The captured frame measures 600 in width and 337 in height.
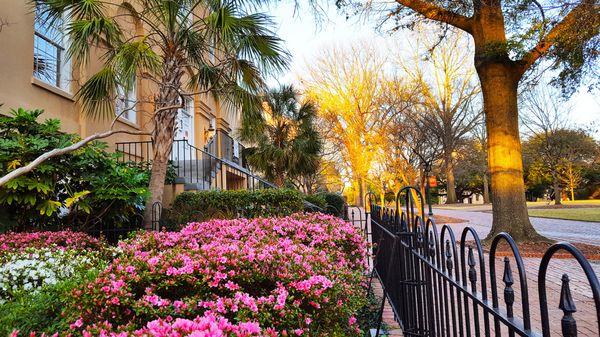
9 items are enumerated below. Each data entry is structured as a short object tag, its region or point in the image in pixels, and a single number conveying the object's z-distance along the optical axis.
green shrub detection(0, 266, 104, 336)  2.24
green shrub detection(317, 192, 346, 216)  13.55
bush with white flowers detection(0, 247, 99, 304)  3.57
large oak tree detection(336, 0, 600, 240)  8.20
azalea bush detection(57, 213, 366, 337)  1.87
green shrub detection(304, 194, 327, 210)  11.98
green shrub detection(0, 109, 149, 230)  5.79
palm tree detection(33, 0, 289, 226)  6.84
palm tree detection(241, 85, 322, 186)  17.83
